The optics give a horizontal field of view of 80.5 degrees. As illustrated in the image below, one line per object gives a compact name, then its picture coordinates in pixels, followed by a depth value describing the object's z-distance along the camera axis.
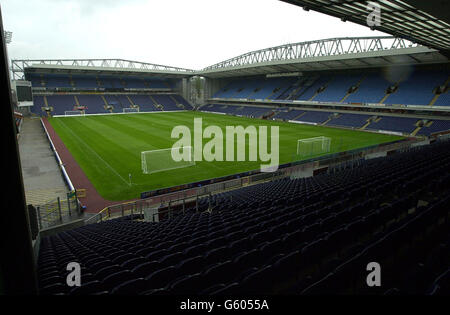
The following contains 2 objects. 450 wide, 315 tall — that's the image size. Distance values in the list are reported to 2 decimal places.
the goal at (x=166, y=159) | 21.73
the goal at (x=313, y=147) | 26.62
